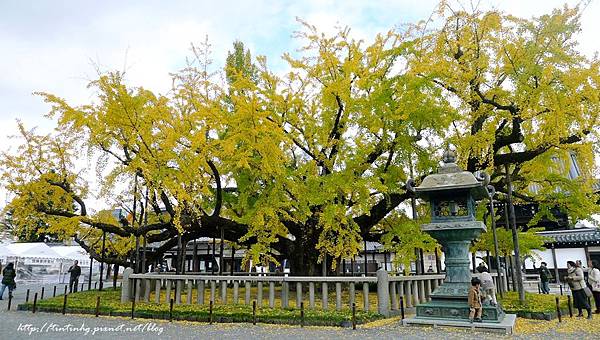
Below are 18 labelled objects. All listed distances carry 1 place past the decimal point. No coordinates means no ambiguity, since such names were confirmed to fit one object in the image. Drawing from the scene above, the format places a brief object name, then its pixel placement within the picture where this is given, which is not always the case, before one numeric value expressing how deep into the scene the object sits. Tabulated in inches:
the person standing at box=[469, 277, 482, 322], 337.2
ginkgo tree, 431.2
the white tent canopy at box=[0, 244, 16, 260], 1003.3
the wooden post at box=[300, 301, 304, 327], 370.9
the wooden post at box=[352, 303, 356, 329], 356.3
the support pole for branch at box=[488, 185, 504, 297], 427.4
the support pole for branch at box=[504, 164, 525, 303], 458.9
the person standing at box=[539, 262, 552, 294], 712.1
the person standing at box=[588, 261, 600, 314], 438.3
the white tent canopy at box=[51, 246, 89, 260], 1204.0
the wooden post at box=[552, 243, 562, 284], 981.1
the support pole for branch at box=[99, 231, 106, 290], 669.3
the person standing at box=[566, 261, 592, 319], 418.6
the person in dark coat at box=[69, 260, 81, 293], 758.5
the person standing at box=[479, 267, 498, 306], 353.4
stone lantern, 359.3
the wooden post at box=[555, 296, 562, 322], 381.7
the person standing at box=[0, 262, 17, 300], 641.6
